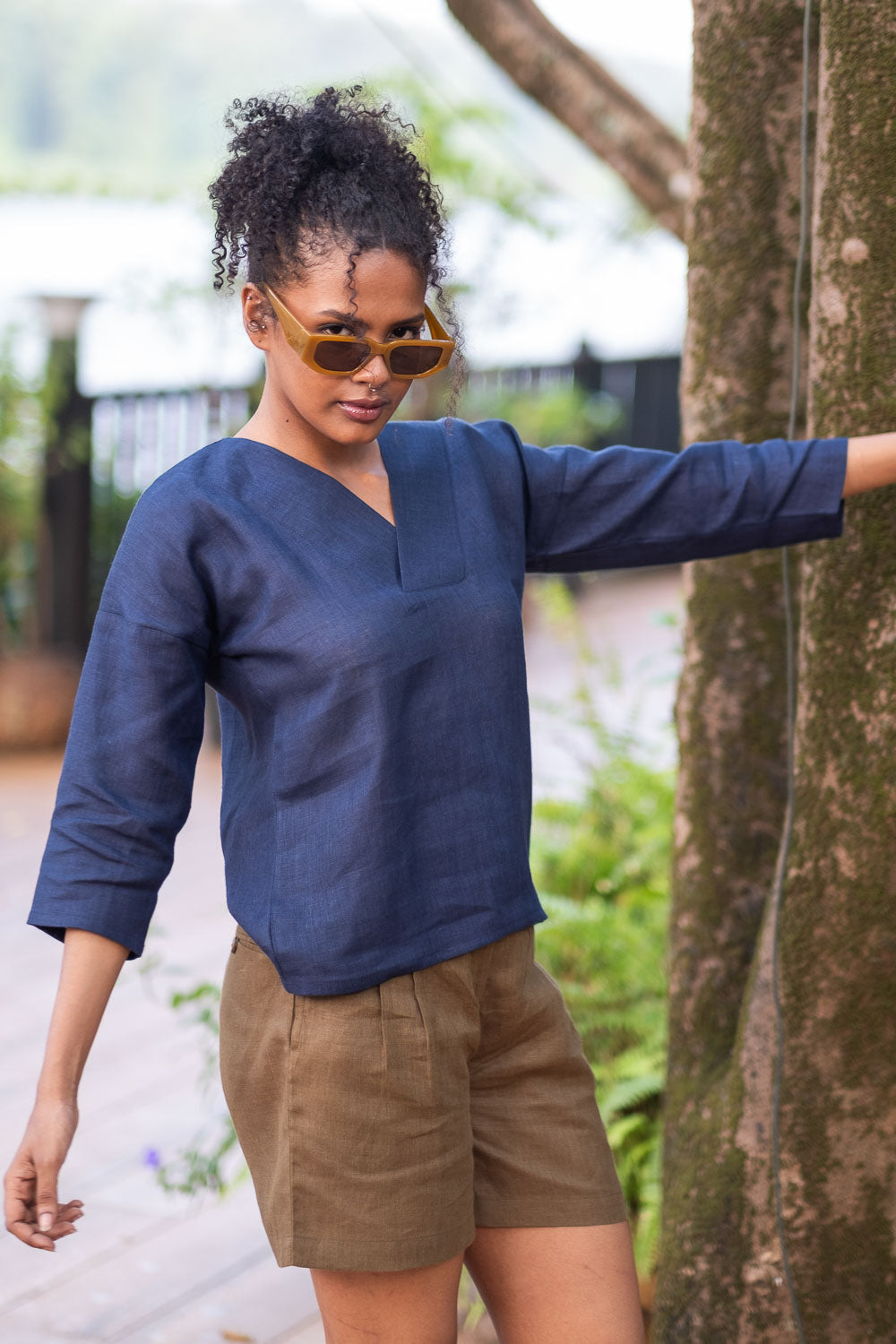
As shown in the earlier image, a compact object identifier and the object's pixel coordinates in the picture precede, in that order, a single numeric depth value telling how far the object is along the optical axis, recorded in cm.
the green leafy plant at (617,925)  327
